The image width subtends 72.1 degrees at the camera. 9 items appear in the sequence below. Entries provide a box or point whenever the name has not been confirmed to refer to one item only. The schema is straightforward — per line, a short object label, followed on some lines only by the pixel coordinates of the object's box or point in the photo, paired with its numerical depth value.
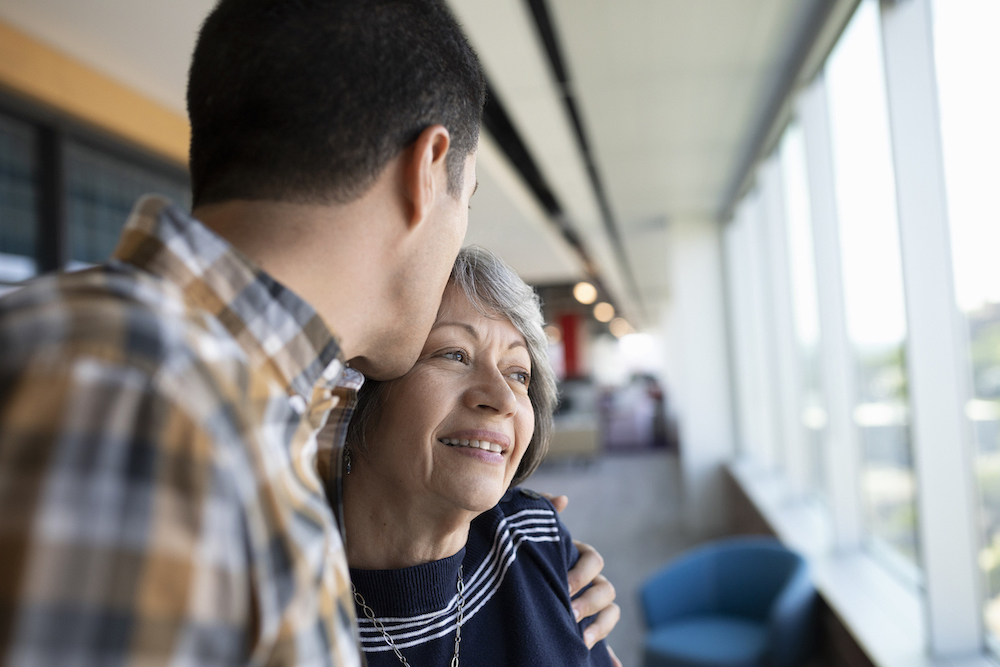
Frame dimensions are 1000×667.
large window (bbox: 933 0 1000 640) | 2.21
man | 0.45
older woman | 1.21
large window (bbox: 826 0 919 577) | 3.28
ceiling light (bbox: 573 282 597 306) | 9.71
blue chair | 3.20
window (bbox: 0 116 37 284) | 3.37
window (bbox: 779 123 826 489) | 4.84
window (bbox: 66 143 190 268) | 3.84
